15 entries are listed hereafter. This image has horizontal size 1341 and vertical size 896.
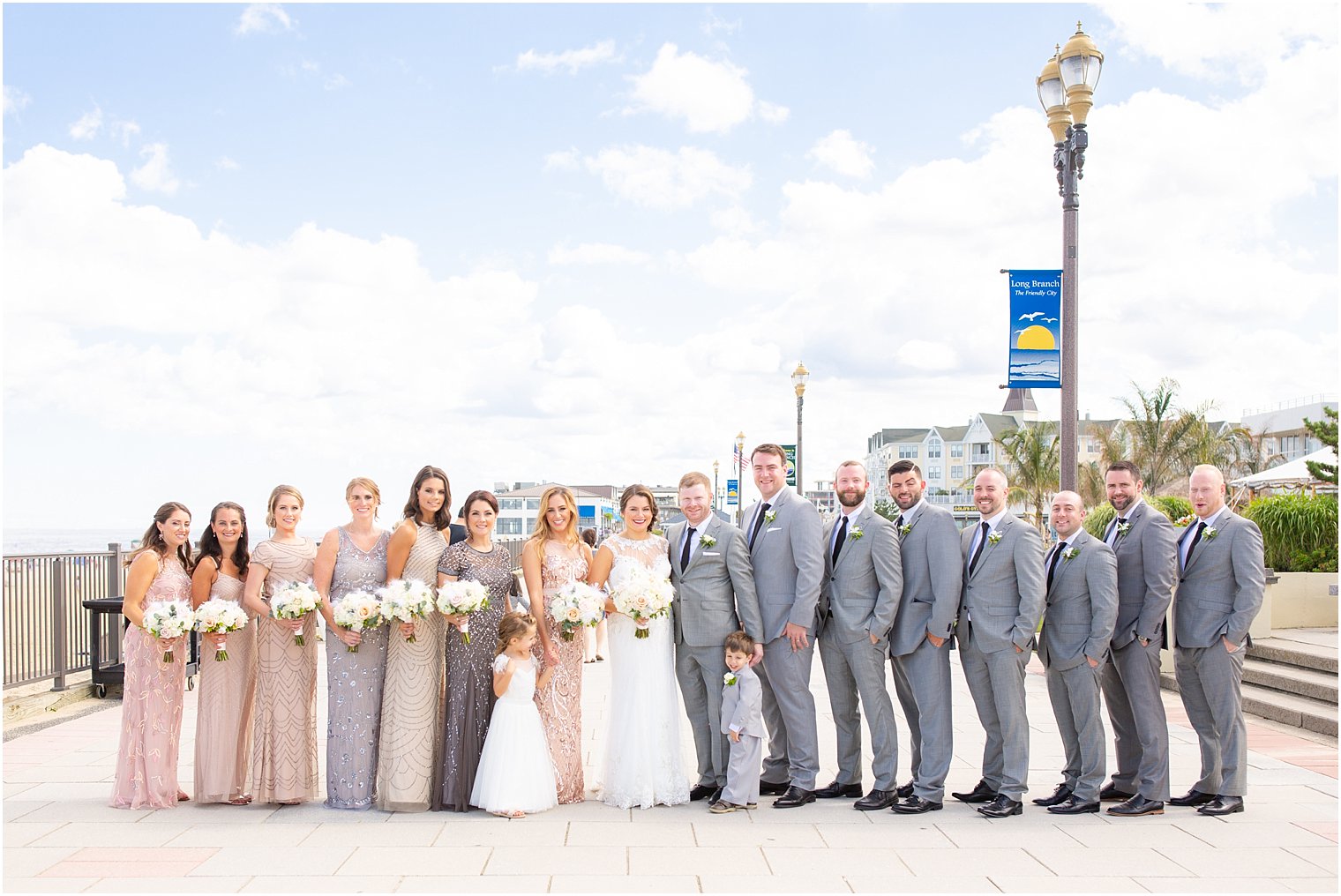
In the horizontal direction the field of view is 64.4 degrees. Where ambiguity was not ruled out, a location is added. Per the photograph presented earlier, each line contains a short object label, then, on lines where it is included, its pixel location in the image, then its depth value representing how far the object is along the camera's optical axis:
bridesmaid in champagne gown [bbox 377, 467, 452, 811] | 7.03
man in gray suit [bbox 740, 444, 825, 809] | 7.18
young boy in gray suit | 6.98
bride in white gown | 7.04
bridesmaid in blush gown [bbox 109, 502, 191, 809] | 7.16
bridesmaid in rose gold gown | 7.21
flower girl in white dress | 6.86
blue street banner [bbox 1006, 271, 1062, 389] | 10.78
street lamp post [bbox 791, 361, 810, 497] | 30.11
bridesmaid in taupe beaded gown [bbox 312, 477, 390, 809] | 7.07
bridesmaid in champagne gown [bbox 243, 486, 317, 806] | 7.11
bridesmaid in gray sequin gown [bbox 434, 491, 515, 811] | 7.05
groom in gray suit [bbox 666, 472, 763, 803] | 7.24
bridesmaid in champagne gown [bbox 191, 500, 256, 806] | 7.09
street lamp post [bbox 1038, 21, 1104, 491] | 10.38
